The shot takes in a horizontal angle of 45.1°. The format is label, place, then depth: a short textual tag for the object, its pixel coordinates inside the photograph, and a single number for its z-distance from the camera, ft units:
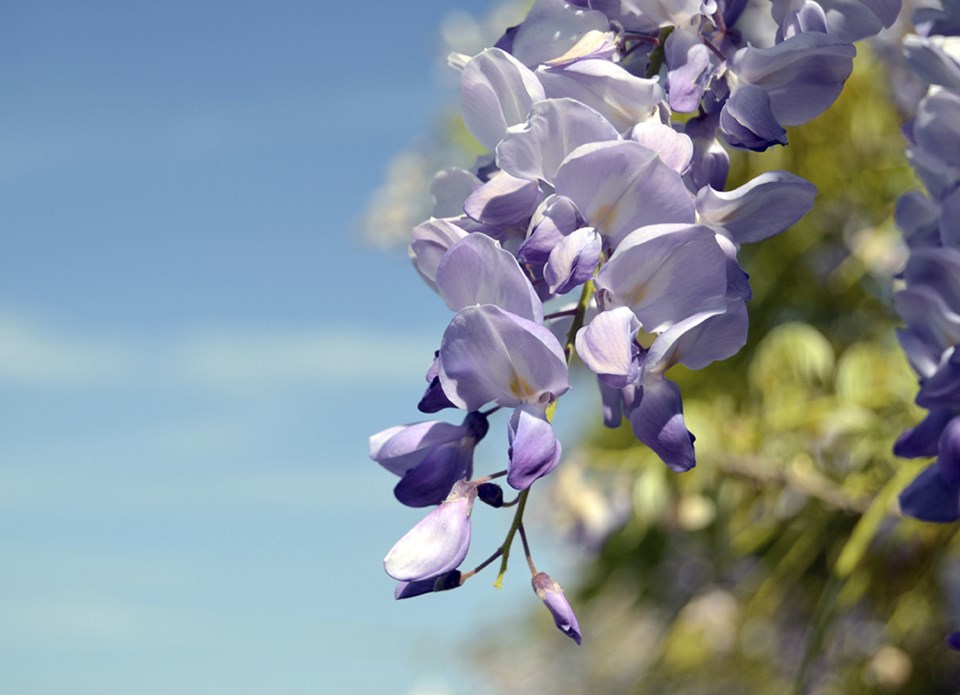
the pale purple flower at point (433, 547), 1.19
